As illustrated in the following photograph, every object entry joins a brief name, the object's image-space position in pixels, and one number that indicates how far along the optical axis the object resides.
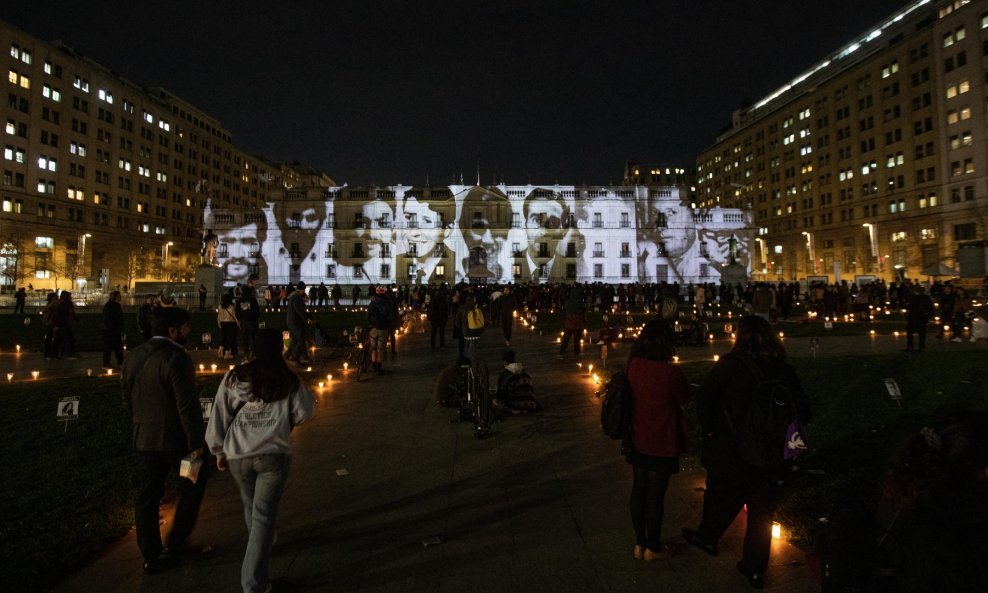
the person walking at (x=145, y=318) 9.08
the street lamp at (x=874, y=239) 51.91
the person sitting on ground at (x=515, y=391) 7.33
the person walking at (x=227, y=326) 11.54
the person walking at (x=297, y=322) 10.23
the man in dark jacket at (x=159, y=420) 3.44
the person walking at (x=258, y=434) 3.01
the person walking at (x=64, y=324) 12.09
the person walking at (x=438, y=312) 13.77
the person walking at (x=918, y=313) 11.83
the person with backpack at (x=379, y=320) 10.20
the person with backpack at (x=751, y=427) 3.02
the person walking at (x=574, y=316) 11.77
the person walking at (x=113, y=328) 10.53
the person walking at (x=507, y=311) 14.15
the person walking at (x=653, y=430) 3.35
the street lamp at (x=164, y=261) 63.31
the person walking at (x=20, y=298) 25.06
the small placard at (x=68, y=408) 5.80
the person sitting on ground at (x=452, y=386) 7.32
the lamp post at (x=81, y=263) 50.43
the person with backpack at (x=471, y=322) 9.04
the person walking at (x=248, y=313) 11.41
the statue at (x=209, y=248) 28.42
